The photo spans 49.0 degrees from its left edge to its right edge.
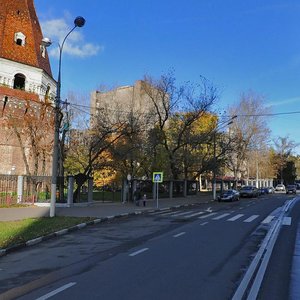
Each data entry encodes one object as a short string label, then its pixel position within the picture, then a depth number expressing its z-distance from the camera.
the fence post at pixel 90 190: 24.52
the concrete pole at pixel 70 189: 22.58
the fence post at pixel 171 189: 35.40
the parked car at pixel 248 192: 44.43
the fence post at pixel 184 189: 38.49
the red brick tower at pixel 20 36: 36.83
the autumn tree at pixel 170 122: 34.70
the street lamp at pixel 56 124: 15.29
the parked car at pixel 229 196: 35.02
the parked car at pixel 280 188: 71.72
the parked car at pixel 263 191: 53.42
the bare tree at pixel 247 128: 52.38
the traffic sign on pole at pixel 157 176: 23.69
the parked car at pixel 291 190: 57.14
